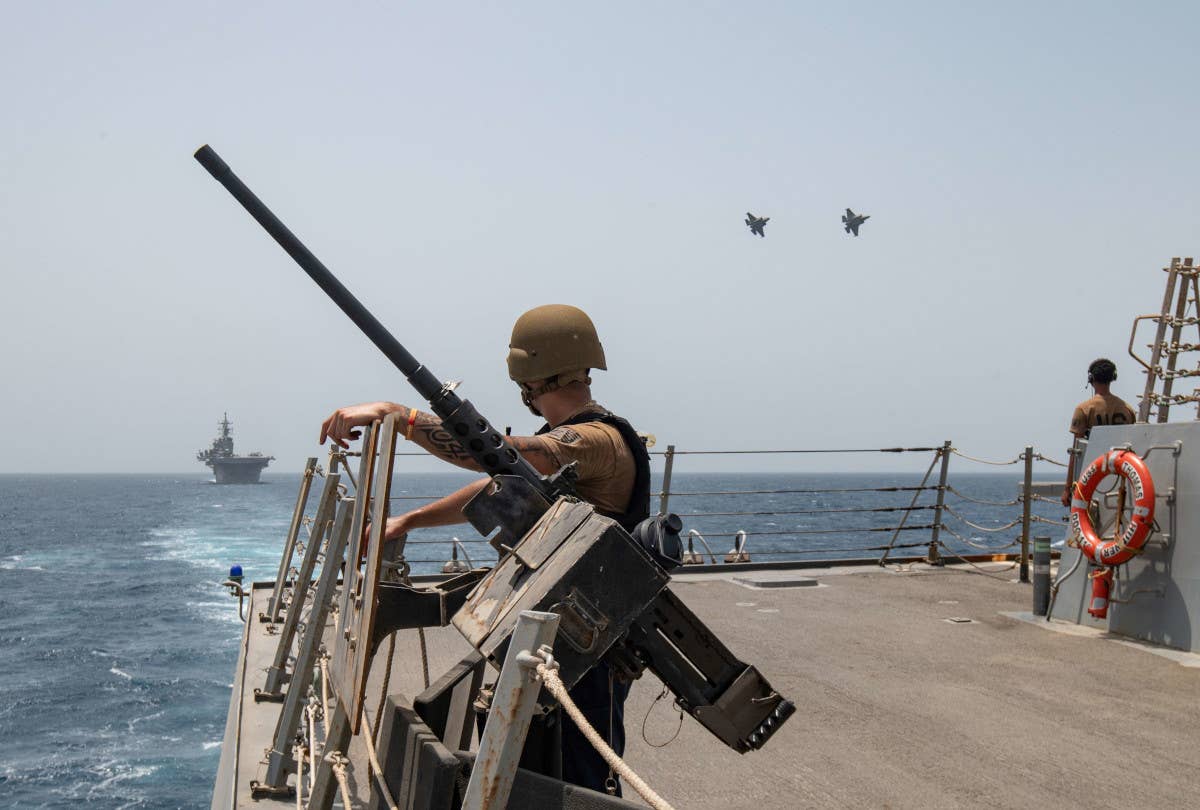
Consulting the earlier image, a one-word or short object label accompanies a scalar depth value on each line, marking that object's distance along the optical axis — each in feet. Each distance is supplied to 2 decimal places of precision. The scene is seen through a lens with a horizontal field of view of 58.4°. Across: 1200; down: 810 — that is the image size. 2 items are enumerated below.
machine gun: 7.14
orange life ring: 25.25
